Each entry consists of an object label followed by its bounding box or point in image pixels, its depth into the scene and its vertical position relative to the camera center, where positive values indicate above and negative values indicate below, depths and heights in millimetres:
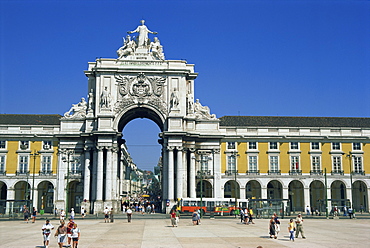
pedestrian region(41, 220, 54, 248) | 29159 -2908
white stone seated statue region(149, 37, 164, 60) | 79750 +23129
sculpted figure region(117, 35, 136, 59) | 79375 +22999
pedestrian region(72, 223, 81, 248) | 28438 -3086
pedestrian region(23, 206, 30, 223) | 56688 -3714
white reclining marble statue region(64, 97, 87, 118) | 79000 +12491
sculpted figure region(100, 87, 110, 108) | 75312 +13438
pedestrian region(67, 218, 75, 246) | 29108 -2751
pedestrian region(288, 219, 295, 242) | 33944 -3390
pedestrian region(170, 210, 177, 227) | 46438 -3502
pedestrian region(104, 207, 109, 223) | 54106 -3579
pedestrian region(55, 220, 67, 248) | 28312 -3006
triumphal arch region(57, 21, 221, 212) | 74250 +10319
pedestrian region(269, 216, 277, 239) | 35750 -3501
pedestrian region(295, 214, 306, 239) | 35875 -3328
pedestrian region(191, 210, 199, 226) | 49000 -3509
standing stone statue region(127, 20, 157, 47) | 80625 +25590
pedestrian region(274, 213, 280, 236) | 35916 -3054
